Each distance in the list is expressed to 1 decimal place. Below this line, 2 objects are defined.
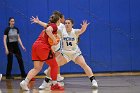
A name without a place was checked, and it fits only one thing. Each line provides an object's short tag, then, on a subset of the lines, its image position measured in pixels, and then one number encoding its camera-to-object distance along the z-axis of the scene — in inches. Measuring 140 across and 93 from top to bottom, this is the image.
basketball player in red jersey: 514.6
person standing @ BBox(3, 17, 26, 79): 715.6
